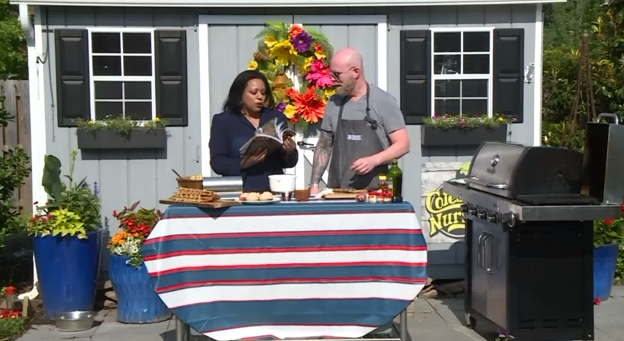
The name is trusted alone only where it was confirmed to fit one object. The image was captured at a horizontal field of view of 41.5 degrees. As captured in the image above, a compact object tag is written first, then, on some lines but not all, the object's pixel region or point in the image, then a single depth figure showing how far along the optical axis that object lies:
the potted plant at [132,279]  5.90
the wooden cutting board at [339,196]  4.65
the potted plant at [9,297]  6.16
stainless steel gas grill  4.77
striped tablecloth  4.43
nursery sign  6.89
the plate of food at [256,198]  4.49
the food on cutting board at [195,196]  4.43
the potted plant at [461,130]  6.70
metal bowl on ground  5.79
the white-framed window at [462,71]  6.82
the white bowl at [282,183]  4.62
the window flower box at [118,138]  6.51
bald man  4.91
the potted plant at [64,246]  5.94
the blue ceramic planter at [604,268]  6.38
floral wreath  6.53
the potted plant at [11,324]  5.62
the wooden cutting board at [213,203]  4.37
